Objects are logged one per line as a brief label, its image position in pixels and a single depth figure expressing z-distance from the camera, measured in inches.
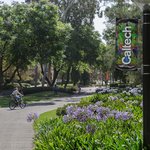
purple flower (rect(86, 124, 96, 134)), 268.4
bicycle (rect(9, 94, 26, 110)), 1060.5
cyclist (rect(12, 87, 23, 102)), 1072.3
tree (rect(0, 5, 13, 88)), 1609.3
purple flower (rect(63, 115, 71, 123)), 321.3
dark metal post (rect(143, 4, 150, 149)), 179.2
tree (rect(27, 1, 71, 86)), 1608.0
